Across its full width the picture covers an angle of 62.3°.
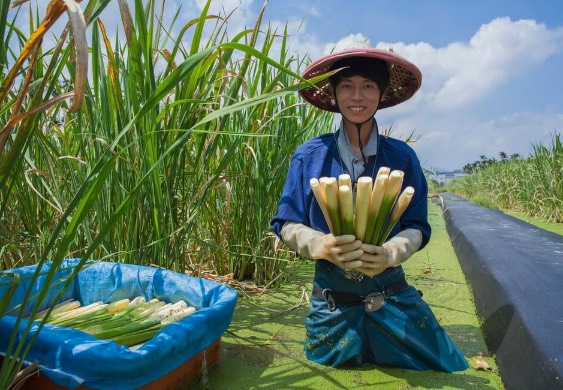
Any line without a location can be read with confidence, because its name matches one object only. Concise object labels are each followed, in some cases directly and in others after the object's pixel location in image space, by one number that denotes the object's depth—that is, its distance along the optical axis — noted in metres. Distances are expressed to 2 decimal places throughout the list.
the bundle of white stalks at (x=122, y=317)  0.94
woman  1.18
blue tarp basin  0.74
